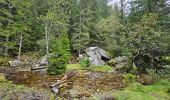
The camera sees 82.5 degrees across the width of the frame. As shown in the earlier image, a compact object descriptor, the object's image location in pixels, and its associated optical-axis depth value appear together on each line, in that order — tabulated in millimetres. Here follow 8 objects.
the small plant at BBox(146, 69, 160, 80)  9738
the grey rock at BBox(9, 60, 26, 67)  13890
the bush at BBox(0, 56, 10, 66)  13977
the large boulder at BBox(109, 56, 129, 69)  13495
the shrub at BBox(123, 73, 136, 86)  9101
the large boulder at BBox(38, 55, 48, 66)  13890
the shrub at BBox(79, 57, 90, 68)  13337
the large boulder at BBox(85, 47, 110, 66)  14244
